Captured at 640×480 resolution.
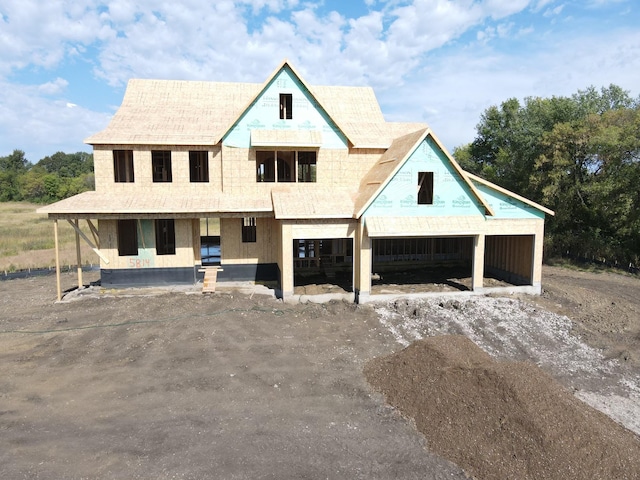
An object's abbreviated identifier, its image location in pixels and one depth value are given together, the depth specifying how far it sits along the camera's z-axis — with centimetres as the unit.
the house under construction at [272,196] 1819
